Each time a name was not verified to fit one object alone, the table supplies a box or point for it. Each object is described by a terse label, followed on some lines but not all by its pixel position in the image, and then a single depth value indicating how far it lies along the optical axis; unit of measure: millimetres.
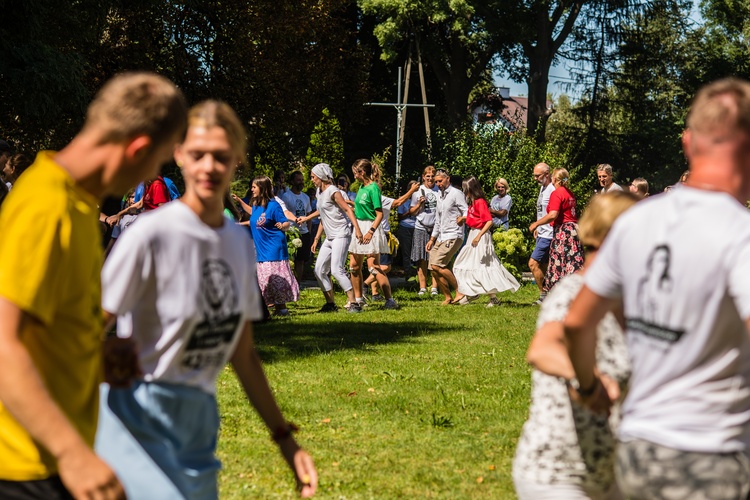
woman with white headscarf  16344
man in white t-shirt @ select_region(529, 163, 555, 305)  17656
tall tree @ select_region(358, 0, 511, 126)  34219
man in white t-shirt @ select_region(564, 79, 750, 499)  2787
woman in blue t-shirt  15523
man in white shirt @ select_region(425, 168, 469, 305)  17828
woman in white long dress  17422
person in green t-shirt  16656
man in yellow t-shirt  2572
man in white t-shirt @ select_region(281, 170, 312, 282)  19984
